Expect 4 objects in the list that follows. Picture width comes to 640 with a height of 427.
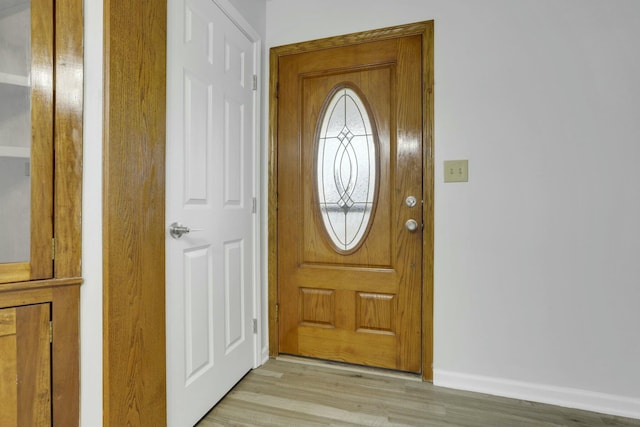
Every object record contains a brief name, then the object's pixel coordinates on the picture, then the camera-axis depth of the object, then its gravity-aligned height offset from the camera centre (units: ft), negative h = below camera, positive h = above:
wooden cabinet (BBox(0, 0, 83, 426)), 2.91 -0.06
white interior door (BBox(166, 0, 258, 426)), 4.22 +0.04
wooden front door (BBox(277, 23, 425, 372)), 5.94 +0.13
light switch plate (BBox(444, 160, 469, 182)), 5.57 +0.68
